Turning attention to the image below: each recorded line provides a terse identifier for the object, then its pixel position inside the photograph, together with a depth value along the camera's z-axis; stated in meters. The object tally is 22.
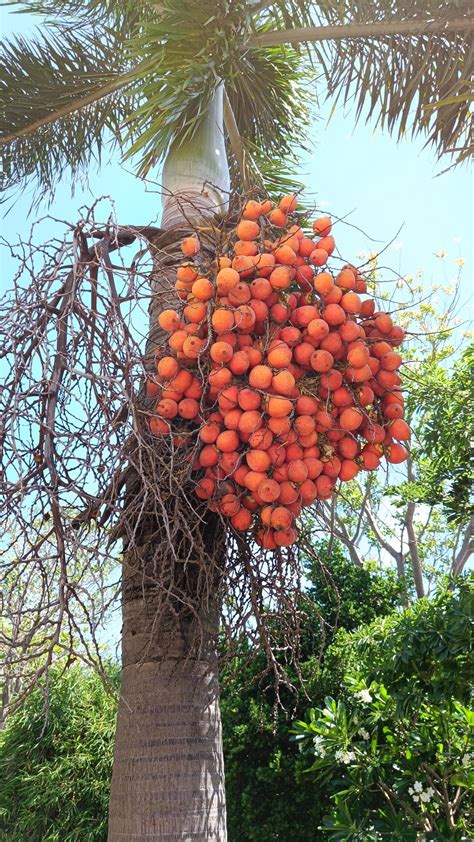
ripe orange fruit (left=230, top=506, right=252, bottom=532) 1.64
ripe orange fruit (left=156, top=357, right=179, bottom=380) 1.62
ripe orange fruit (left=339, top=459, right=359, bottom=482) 1.64
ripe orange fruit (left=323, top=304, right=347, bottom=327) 1.59
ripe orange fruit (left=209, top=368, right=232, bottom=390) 1.54
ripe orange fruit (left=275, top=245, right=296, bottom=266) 1.66
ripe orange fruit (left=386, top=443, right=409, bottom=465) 1.68
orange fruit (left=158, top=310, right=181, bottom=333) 1.68
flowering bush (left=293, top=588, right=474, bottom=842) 3.75
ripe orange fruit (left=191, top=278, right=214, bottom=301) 1.63
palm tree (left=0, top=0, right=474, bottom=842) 1.73
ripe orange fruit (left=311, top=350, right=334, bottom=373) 1.54
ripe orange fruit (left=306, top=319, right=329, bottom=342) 1.55
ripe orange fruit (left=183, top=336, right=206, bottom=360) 1.60
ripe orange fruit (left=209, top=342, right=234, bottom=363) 1.53
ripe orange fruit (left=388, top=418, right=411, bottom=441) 1.68
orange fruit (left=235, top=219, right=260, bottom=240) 1.71
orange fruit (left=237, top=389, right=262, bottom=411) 1.52
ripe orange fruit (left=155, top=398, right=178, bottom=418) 1.64
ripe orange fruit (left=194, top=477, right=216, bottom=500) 1.65
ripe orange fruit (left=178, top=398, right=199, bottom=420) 1.65
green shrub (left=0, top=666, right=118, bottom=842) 5.89
